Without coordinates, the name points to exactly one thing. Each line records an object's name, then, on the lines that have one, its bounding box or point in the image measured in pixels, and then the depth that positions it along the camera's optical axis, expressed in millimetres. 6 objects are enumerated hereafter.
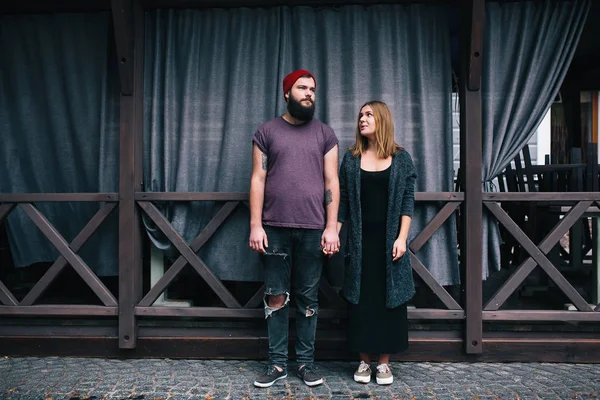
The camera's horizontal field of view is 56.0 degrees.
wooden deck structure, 4180
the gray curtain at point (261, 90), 4348
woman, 3707
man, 3715
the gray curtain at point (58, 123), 4520
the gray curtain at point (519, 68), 4289
